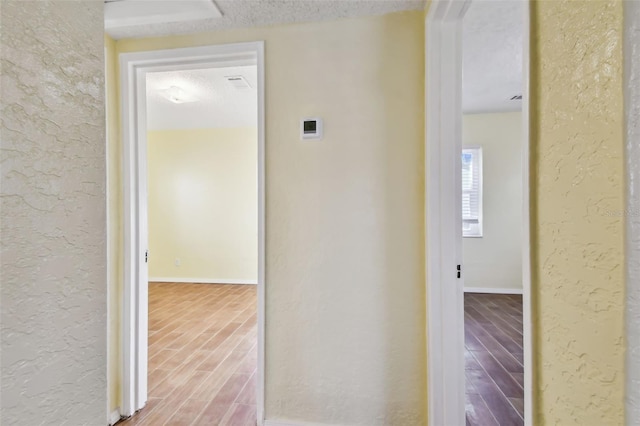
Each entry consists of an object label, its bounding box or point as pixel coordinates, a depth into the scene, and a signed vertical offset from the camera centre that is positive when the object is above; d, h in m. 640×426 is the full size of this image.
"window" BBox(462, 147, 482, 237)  4.20 +0.26
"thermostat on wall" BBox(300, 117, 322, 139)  1.55 +0.44
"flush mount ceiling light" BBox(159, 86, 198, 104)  3.14 +1.32
